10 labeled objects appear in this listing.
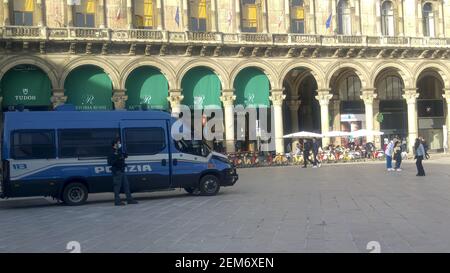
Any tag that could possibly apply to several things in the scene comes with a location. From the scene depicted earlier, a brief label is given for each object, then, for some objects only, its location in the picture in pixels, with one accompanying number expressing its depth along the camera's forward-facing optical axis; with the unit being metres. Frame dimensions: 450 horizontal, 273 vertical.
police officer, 16.12
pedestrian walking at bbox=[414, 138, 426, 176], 23.55
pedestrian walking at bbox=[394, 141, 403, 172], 27.31
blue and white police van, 16.94
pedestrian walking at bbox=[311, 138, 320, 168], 33.53
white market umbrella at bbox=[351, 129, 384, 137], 38.38
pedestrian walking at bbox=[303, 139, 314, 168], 33.47
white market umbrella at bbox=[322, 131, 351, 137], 37.74
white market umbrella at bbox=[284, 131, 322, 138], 37.88
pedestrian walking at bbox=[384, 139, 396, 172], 27.14
